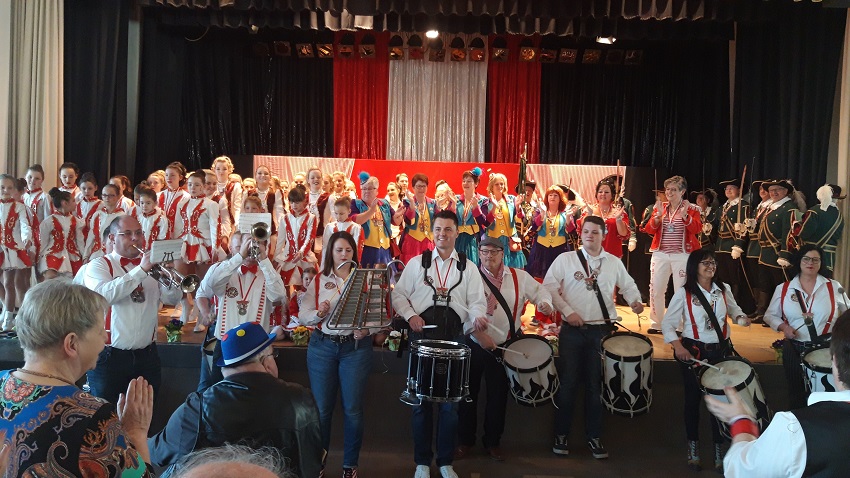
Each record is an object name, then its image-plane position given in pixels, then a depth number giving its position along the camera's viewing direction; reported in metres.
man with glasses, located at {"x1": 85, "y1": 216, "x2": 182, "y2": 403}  4.72
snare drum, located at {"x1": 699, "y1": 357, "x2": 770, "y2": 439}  5.05
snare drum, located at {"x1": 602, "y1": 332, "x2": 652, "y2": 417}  5.47
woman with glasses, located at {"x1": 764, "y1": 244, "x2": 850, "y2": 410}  5.78
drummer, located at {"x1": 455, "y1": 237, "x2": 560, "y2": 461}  5.71
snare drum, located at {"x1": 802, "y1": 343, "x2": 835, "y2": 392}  5.16
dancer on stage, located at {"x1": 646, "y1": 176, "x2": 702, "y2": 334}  7.98
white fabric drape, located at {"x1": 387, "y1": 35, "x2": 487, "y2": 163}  14.15
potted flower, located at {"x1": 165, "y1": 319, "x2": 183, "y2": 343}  6.65
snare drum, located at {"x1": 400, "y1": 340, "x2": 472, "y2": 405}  4.82
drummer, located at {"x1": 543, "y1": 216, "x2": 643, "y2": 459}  5.76
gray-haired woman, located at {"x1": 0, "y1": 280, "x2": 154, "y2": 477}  2.07
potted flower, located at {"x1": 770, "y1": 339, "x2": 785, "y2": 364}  6.71
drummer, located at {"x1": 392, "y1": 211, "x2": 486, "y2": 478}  5.25
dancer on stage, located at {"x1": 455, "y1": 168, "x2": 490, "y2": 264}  8.41
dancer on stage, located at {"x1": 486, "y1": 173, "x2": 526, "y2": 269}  8.52
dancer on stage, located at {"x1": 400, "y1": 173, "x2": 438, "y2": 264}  8.55
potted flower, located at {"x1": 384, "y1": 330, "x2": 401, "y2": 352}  6.50
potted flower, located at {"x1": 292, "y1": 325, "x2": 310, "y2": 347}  6.59
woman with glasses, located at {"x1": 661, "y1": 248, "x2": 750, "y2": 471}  5.60
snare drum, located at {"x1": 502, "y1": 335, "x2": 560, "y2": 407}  5.44
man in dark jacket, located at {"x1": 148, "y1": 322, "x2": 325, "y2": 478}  2.89
